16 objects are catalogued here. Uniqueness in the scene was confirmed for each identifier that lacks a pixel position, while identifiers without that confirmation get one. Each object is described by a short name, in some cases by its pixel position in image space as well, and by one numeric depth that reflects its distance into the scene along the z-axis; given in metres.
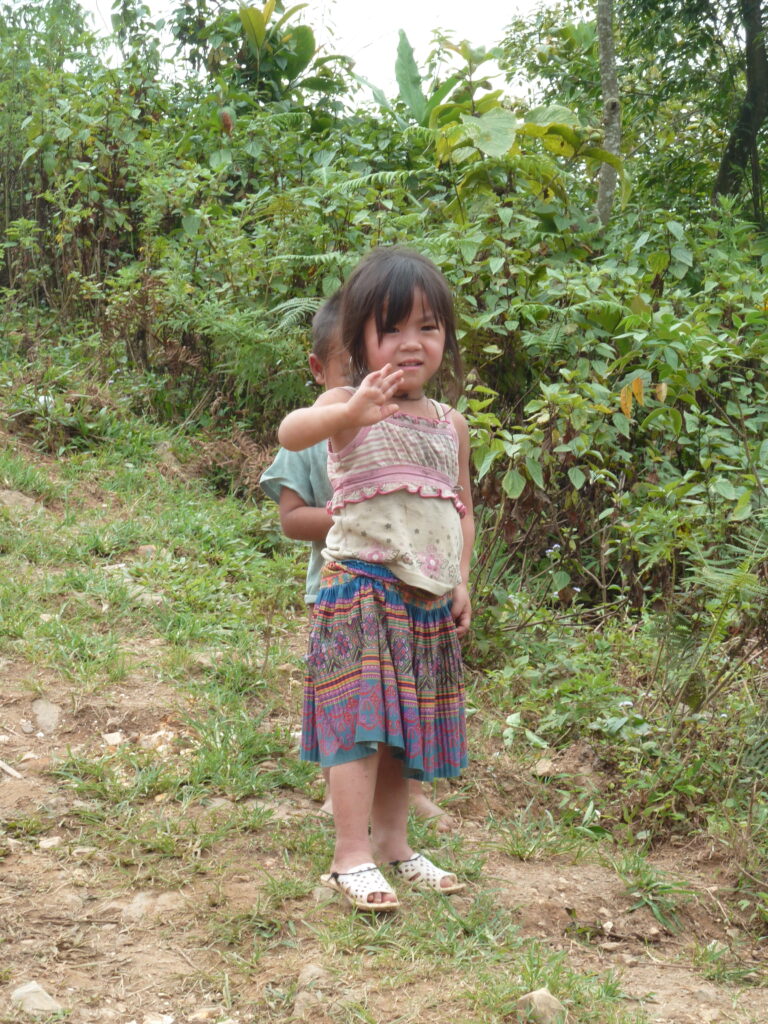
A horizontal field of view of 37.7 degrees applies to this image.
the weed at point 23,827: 2.67
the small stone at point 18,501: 4.81
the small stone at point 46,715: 3.22
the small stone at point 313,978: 2.08
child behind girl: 2.87
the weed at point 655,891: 2.61
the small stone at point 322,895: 2.42
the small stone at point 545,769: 3.28
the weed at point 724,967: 2.33
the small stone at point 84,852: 2.57
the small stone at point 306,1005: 2.01
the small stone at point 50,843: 2.61
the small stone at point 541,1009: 2.01
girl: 2.38
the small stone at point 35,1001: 1.99
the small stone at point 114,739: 3.16
